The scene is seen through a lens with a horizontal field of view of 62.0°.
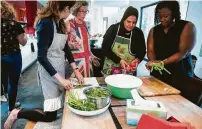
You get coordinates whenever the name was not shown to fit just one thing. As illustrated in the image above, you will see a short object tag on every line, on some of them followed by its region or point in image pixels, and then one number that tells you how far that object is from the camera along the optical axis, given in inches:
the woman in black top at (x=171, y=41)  54.9
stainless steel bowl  31.1
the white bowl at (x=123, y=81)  39.6
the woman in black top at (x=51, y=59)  39.8
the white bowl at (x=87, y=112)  29.8
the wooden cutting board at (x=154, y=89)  42.5
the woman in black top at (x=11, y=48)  54.7
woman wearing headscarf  60.5
